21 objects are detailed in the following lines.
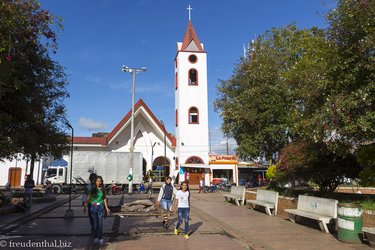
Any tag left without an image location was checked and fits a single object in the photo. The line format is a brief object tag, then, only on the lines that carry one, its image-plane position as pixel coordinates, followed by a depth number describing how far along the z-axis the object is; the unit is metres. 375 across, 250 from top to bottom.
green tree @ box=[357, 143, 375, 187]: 11.56
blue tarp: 33.92
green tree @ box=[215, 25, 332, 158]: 19.31
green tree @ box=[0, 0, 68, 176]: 6.41
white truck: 33.78
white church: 42.12
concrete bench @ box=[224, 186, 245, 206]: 19.47
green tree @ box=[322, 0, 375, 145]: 9.05
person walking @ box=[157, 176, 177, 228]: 11.95
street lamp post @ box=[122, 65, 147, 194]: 30.62
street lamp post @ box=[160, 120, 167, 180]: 42.33
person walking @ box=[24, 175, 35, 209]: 17.20
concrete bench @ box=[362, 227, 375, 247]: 8.43
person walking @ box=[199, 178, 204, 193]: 32.97
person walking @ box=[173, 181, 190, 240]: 10.27
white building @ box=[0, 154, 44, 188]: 40.81
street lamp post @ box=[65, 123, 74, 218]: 13.81
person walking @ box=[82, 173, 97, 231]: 9.11
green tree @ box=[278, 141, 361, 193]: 14.56
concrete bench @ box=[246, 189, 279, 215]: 14.80
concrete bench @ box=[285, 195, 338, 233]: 10.36
